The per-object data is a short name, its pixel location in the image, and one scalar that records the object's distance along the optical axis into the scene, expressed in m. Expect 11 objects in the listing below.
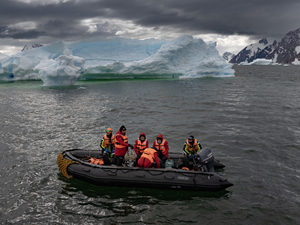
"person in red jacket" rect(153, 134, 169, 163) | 8.66
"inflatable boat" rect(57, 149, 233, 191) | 7.64
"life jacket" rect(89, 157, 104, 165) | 8.94
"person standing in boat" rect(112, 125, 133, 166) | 8.52
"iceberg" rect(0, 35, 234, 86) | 40.59
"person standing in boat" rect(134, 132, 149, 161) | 8.49
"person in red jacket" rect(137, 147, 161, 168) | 8.09
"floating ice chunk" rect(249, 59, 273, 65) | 156.19
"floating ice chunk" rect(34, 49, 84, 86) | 33.91
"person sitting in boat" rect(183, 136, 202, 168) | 8.88
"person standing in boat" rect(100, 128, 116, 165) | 9.38
